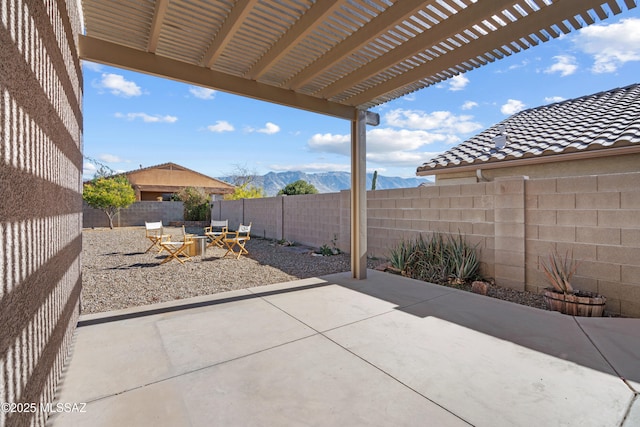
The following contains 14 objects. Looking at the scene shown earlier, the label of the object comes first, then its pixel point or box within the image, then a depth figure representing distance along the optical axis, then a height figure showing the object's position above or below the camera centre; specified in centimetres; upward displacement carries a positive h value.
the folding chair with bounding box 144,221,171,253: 760 -59
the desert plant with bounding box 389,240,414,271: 615 -85
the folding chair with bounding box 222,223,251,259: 830 -81
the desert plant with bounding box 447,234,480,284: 531 -85
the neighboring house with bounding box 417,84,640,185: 556 +151
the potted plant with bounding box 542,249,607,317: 374 -104
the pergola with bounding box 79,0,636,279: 299 +201
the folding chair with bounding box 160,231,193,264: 745 -87
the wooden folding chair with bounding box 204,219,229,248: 904 -70
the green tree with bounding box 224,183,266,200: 1834 +134
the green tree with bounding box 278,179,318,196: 2253 +193
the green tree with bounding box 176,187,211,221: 2023 +54
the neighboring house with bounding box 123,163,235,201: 2655 +309
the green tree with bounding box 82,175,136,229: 1642 +108
